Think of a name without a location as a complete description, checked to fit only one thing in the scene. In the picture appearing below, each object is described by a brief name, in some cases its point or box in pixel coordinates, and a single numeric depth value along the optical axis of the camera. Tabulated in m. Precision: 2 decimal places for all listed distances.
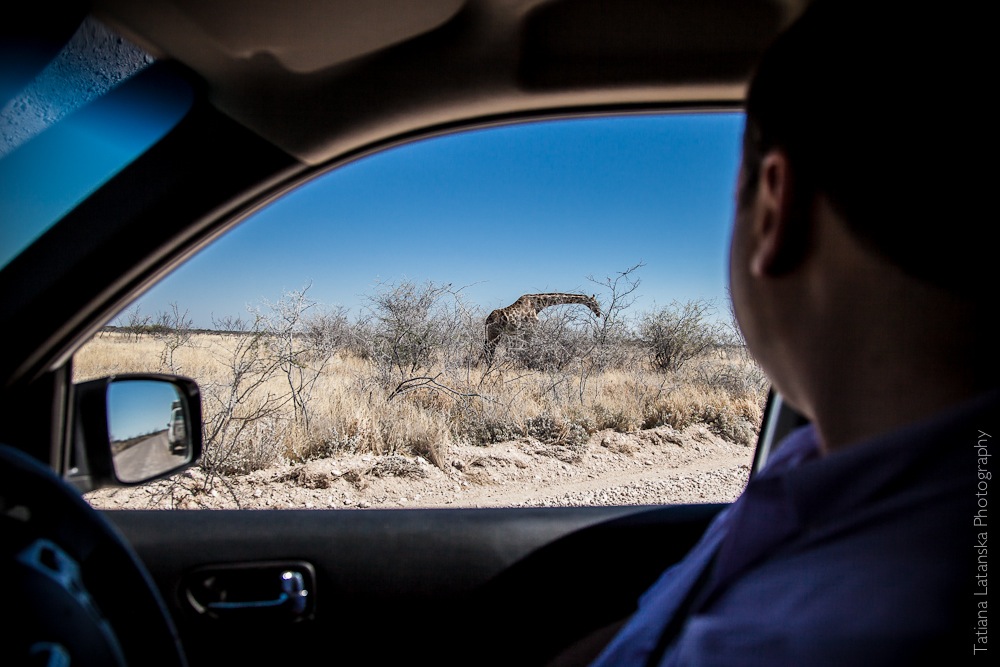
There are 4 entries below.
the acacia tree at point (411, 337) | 6.27
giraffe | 6.87
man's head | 0.65
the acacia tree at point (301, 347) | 4.99
